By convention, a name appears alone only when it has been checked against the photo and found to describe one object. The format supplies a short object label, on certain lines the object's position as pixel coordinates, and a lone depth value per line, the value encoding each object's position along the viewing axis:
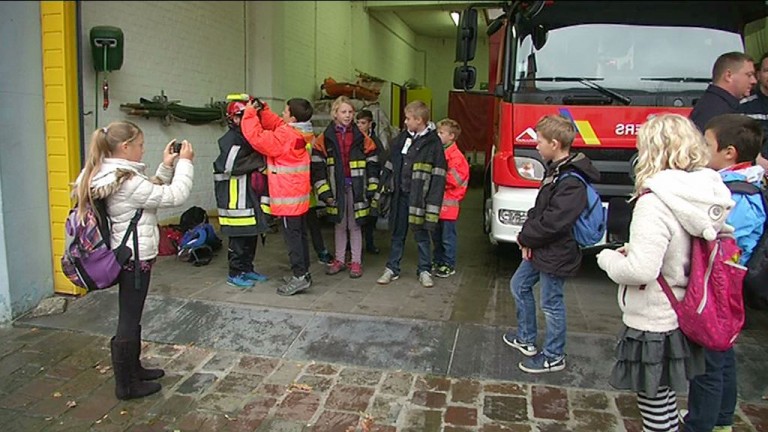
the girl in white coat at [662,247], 2.50
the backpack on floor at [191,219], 7.04
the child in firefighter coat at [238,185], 5.36
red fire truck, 5.23
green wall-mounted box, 6.09
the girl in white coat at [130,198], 3.34
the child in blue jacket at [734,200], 2.76
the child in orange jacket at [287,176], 5.15
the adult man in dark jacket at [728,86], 3.68
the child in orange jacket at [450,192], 5.88
